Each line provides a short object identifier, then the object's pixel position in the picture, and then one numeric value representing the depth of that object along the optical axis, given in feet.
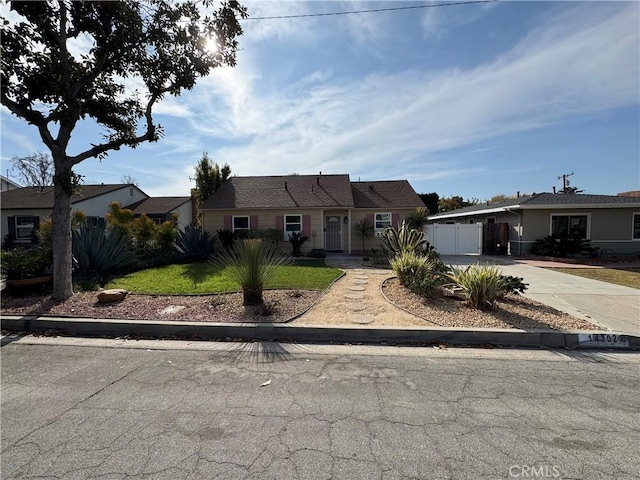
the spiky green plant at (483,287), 19.53
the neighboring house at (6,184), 91.61
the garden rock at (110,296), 21.64
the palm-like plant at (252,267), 20.22
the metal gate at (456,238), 58.65
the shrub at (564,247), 51.98
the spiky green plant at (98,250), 29.25
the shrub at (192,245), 44.34
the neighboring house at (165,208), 85.61
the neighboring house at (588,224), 55.36
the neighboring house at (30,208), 70.74
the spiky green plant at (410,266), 24.30
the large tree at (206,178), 83.56
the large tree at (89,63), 21.30
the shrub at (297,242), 54.54
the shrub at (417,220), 53.93
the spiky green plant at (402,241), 29.84
